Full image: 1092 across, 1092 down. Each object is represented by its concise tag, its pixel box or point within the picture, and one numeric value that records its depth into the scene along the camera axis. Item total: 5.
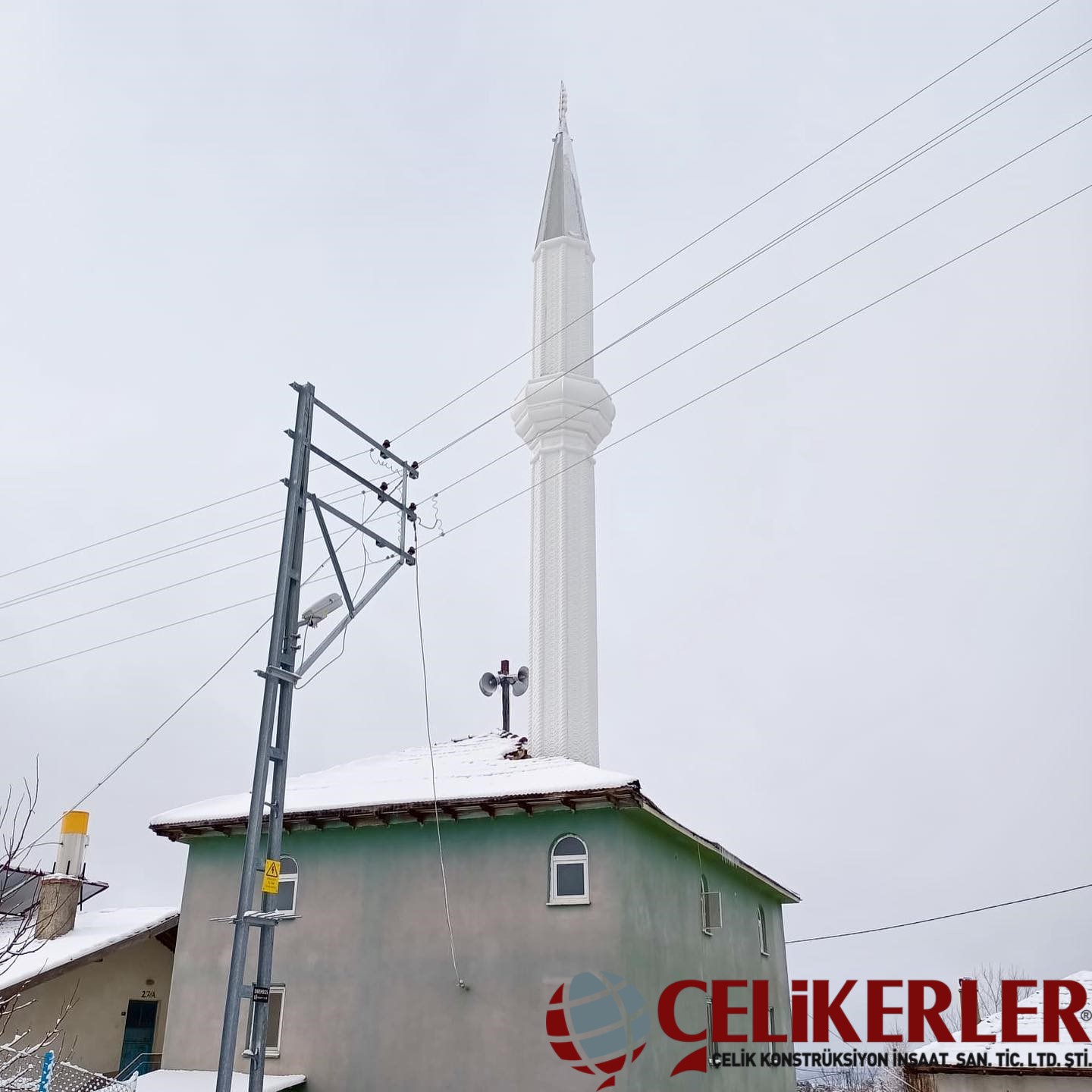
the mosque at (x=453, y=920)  16.52
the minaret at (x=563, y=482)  22.95
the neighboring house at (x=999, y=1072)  20.94
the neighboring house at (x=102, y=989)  22.38
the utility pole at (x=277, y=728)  11.05
